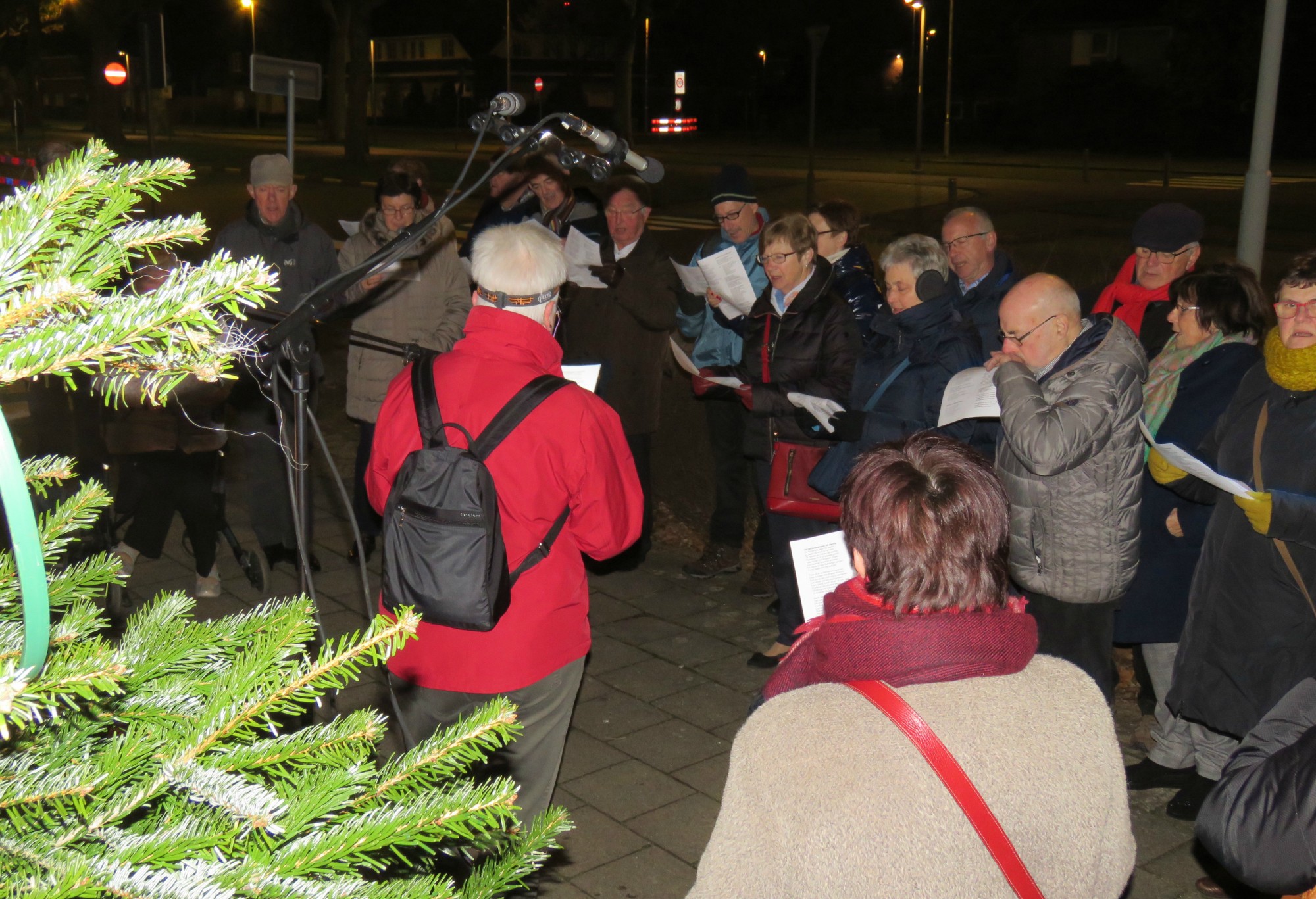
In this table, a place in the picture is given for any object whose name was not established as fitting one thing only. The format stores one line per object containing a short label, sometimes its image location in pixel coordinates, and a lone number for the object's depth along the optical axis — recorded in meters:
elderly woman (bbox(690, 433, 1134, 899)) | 1.65
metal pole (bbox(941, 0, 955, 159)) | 39.56
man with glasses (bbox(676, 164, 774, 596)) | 5.86
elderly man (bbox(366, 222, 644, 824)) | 3.02
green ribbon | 0.81
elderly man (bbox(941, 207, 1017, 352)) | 5.34
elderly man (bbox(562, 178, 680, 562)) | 6.19
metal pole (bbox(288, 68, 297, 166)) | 4.54
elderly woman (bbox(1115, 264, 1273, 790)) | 4.25
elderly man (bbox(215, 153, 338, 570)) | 5.78
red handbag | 4.97
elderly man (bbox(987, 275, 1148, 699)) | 3.74
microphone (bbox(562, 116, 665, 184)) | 2.96
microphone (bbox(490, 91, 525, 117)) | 2.95
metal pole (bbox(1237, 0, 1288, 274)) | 6.40
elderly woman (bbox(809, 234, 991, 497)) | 4.41
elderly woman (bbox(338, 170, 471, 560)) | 5.94
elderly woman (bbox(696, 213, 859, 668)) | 5.02
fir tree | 0.98
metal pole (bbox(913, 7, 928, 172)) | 34.44
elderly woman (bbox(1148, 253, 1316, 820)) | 3.46
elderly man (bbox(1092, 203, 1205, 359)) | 4.93
